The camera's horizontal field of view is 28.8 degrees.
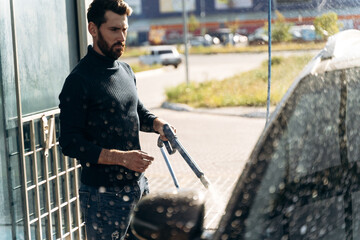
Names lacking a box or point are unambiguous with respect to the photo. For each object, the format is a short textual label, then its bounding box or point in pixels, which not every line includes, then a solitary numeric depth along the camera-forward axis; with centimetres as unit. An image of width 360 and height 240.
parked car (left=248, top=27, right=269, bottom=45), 4980
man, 308
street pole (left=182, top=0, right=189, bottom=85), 1945
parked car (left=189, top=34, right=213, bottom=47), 6062
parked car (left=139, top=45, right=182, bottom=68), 4009
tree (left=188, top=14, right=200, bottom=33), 6962
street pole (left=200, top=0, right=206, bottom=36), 7694
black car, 185
